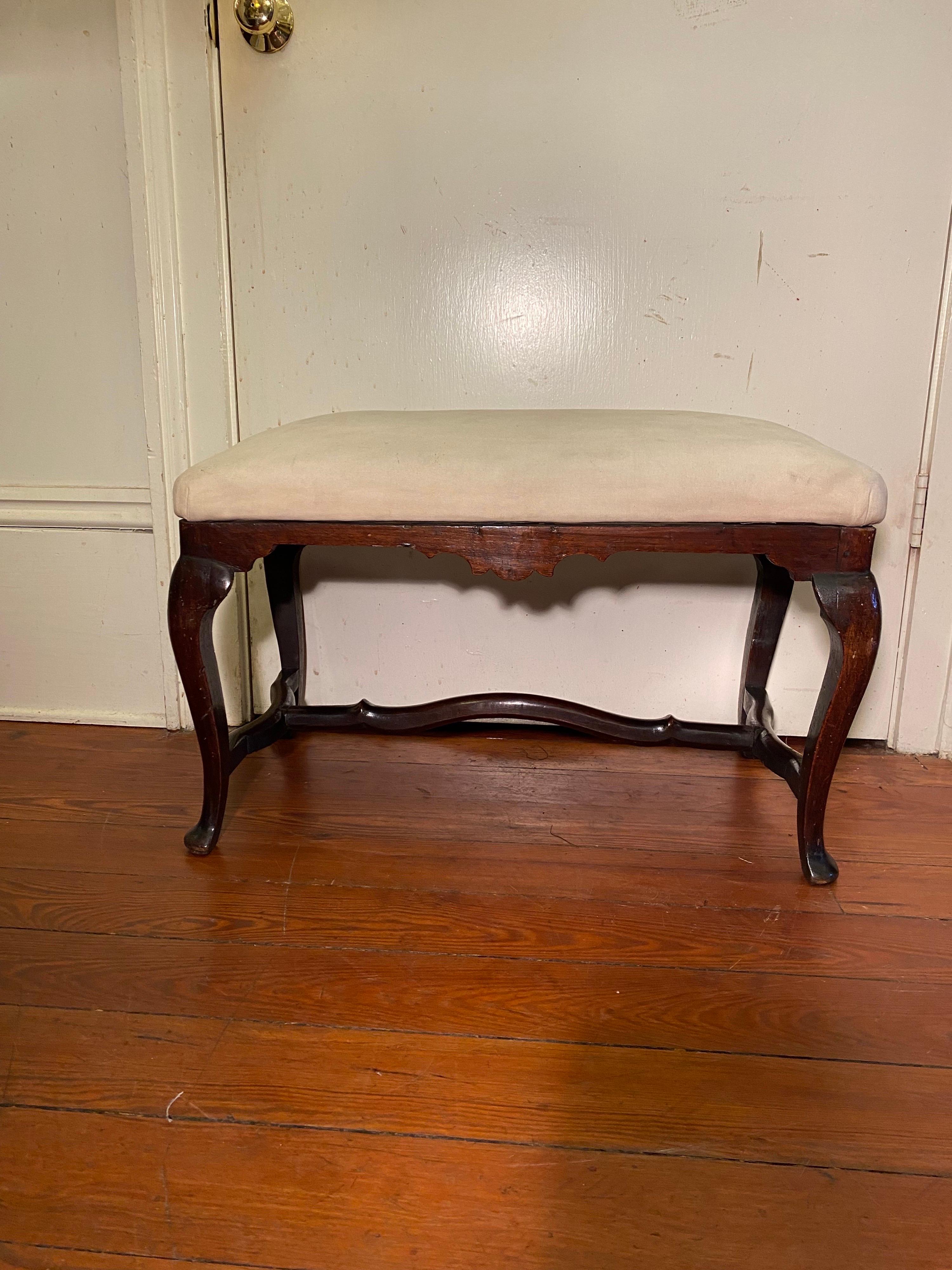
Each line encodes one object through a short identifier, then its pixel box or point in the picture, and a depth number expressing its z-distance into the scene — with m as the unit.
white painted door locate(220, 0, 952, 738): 1.35
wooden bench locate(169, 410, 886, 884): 0.98
